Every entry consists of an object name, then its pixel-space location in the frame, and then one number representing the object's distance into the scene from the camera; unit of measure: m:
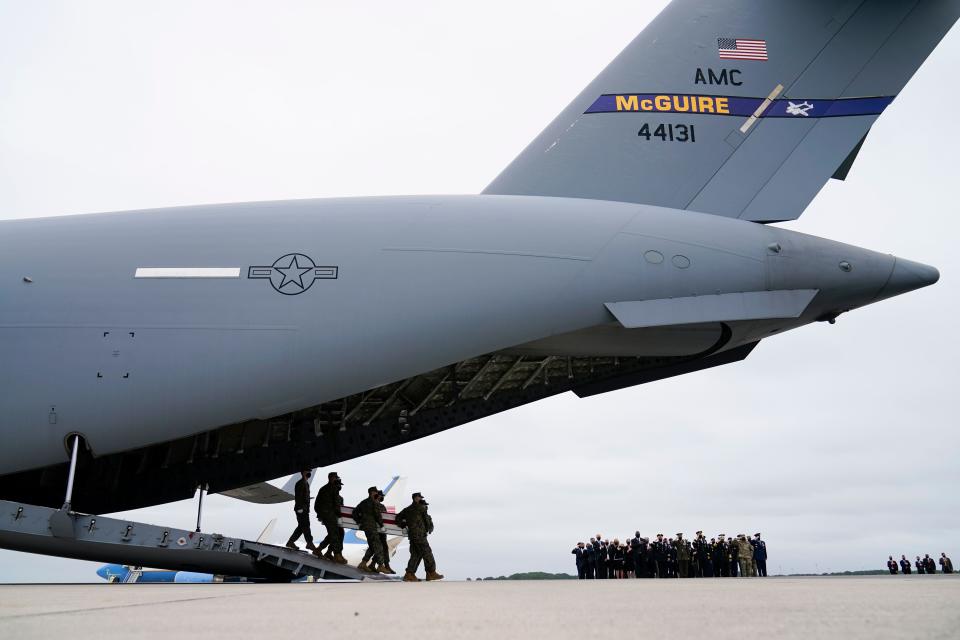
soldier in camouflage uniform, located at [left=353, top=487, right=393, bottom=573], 8.64
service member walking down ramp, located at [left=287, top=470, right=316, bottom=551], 9.29
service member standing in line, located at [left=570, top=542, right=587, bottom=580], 14.62
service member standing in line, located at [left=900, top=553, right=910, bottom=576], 21.66
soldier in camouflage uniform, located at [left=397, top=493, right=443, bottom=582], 8.34
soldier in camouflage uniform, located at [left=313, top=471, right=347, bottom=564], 8.96
